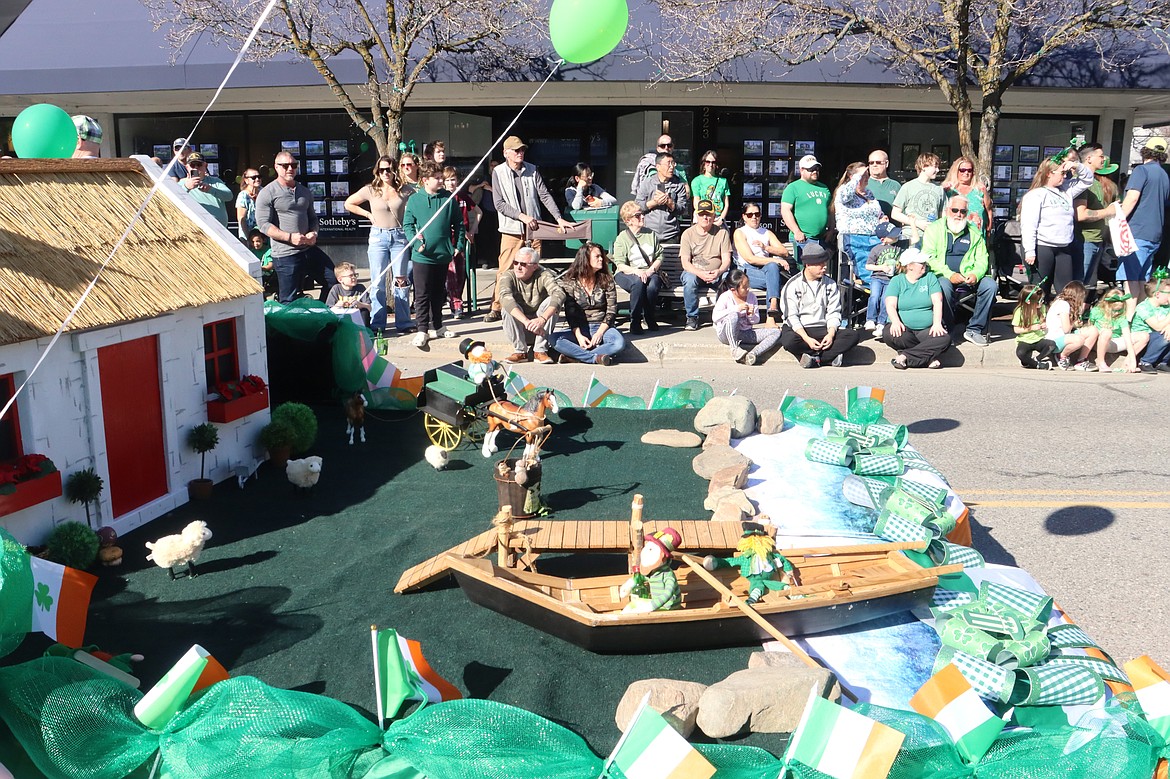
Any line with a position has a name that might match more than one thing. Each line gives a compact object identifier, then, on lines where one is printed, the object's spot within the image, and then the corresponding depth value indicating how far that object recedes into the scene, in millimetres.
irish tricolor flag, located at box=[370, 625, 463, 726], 4176
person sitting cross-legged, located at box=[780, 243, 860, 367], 12328
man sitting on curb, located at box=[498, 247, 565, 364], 12062
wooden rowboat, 4883
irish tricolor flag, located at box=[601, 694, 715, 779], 3523
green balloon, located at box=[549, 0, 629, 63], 7625
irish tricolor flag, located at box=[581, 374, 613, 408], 9094
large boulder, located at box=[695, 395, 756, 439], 8226
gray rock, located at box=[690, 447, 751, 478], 7387
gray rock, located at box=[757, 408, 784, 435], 8289
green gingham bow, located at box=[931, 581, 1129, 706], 4504
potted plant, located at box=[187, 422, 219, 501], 6934
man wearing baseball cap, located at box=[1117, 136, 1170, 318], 13984
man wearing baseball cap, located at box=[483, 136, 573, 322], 14008
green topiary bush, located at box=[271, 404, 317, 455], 7715
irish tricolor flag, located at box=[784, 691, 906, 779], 3580
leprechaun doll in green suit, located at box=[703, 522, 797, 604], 5254
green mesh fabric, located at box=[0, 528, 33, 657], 4134
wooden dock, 5473
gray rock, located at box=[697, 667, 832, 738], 4254
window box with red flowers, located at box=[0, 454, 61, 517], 5332
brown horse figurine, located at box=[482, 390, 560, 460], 6820
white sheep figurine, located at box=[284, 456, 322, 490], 6965
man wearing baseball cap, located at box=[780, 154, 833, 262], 14266
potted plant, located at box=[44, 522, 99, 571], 5613
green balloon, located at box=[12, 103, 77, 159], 7668
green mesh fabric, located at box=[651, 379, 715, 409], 9055
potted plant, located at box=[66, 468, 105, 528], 5871
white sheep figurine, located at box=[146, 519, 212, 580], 5586
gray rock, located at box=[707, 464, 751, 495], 7000
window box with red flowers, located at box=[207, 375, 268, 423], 7109
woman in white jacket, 13266
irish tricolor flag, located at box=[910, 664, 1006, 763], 3916
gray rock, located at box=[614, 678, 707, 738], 4258
